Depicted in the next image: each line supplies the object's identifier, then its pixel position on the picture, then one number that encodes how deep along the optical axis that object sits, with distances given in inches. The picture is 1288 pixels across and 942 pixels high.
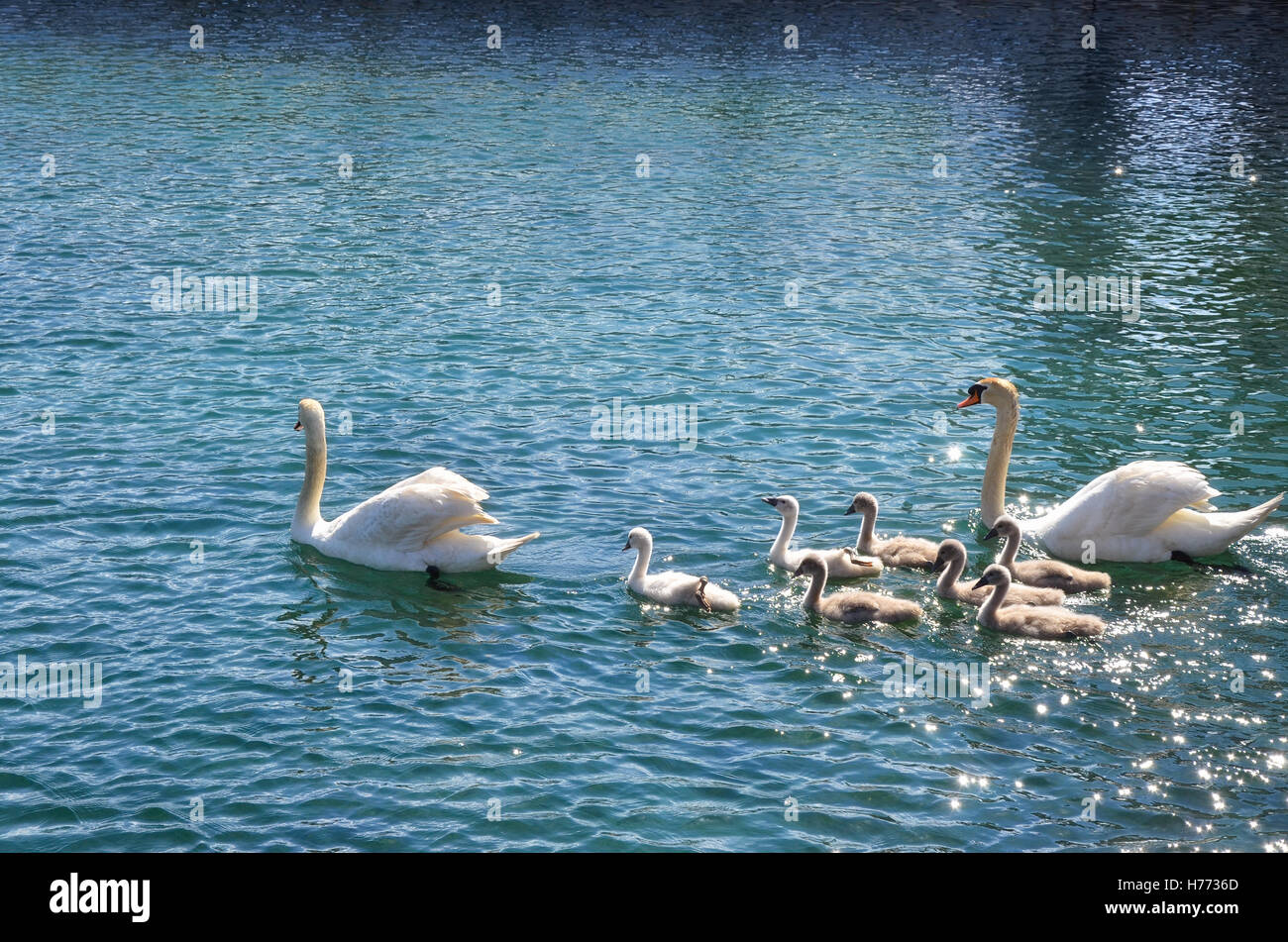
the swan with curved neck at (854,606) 522.9
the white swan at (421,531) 561.3
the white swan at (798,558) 559.8
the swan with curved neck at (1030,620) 511.5
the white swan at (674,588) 530.3
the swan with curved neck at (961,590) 535.5
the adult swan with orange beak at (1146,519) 568.1
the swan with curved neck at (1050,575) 554.3
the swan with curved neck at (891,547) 570.9
